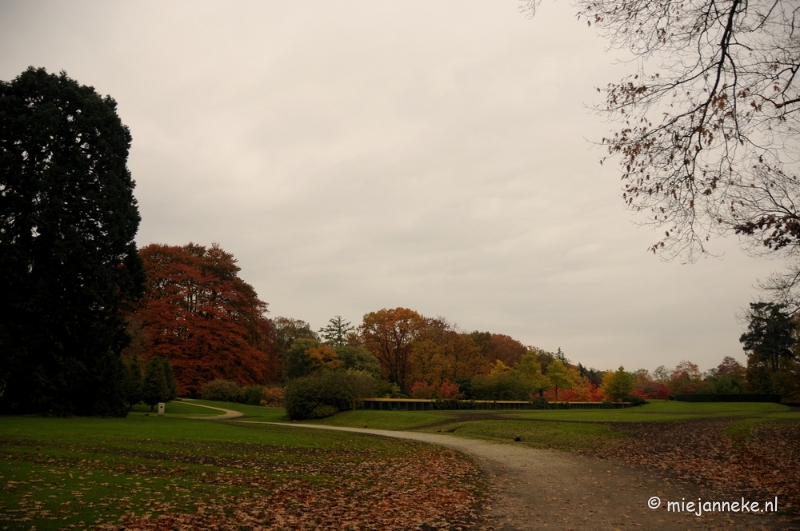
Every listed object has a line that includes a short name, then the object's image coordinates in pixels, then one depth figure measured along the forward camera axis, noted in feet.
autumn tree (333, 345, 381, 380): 169.58
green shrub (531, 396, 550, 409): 125.49
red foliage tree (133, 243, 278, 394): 151.23
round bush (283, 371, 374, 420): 104.63
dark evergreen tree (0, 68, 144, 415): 75.20
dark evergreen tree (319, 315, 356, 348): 217.77
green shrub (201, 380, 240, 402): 147.02
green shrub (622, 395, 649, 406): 151.84
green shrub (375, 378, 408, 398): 133.28
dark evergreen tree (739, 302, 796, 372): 159.09
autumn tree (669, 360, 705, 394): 183.50
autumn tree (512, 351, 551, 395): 162.61
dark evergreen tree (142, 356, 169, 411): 107.65
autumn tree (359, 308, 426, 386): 189.37
